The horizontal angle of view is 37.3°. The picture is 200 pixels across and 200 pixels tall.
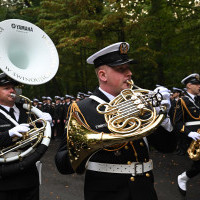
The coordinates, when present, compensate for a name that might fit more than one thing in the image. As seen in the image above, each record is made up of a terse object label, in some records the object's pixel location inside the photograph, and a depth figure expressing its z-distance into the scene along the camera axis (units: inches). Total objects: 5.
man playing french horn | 81.9
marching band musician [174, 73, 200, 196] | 197.3
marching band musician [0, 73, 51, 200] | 124.4
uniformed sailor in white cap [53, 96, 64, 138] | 548.7
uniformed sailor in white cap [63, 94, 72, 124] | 530.7
